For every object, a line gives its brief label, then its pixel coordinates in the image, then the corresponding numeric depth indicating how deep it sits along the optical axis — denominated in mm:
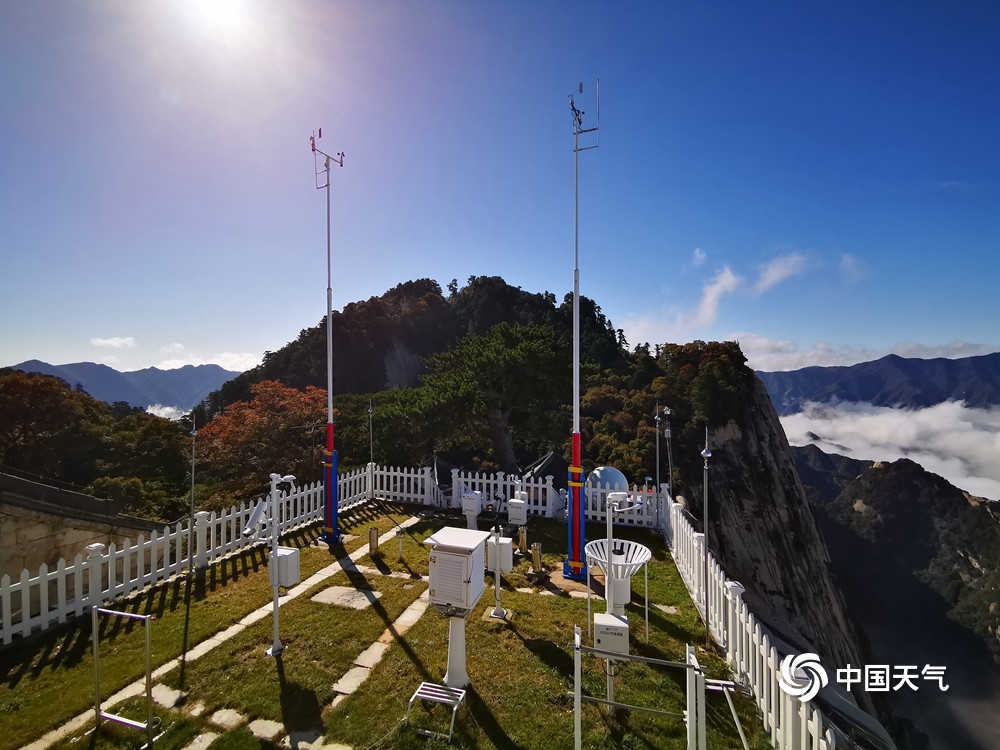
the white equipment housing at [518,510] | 11352
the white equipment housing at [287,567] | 6285
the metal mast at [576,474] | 8250
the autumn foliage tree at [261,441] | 21359
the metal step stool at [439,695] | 4543
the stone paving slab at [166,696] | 5008
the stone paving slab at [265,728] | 4516
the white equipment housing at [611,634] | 4641
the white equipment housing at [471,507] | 11578
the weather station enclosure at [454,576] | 4941
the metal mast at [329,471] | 10484
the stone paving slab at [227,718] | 4671
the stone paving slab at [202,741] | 4348
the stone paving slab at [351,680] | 5254
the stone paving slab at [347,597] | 7473
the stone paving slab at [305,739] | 4383
